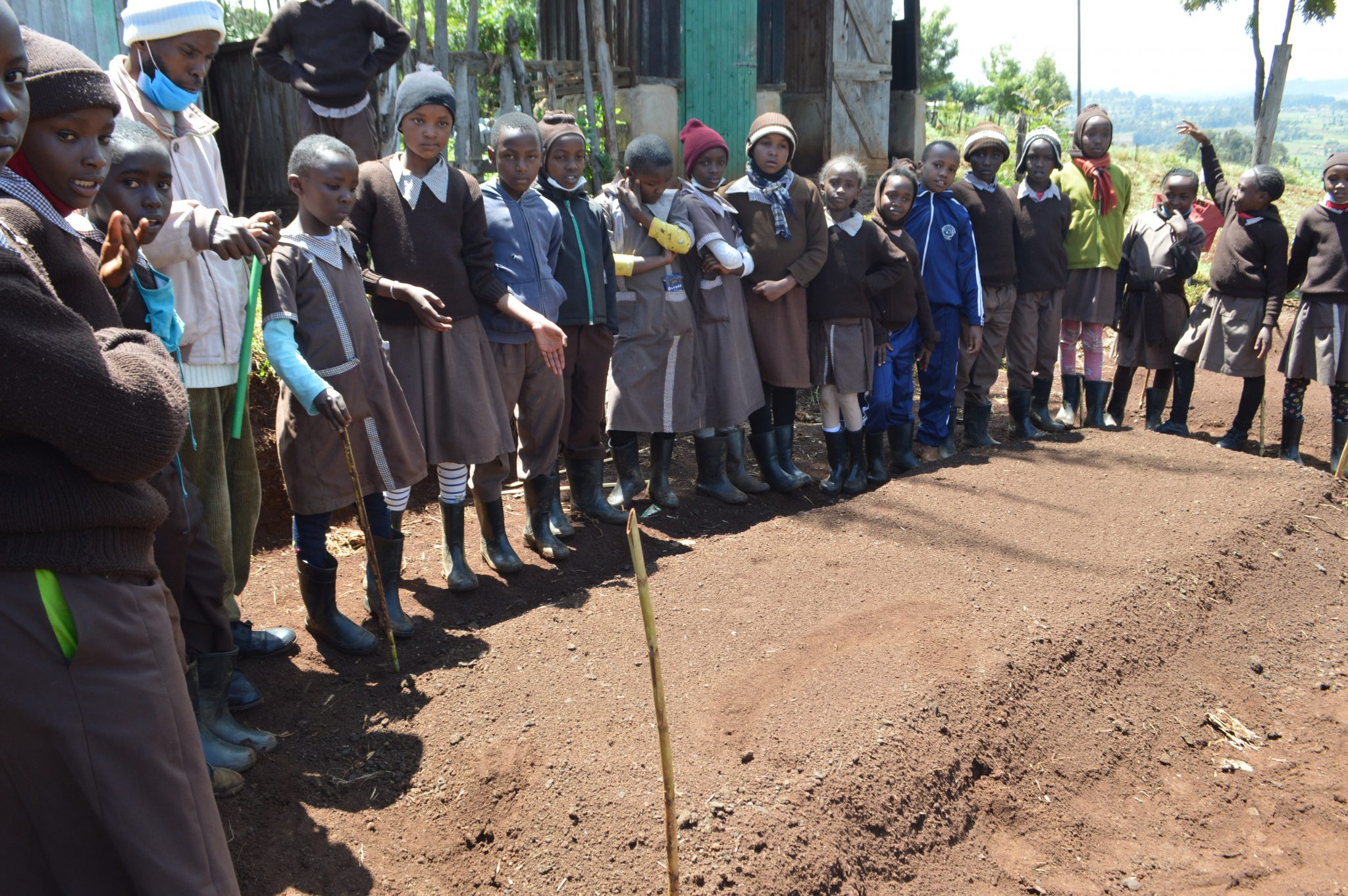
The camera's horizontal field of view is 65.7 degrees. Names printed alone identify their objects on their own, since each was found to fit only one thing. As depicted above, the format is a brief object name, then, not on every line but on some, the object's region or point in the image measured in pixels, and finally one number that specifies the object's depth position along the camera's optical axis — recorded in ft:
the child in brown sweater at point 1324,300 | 20.02
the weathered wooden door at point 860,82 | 38.37
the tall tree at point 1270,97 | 39.50
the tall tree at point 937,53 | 114.62
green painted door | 33.94
